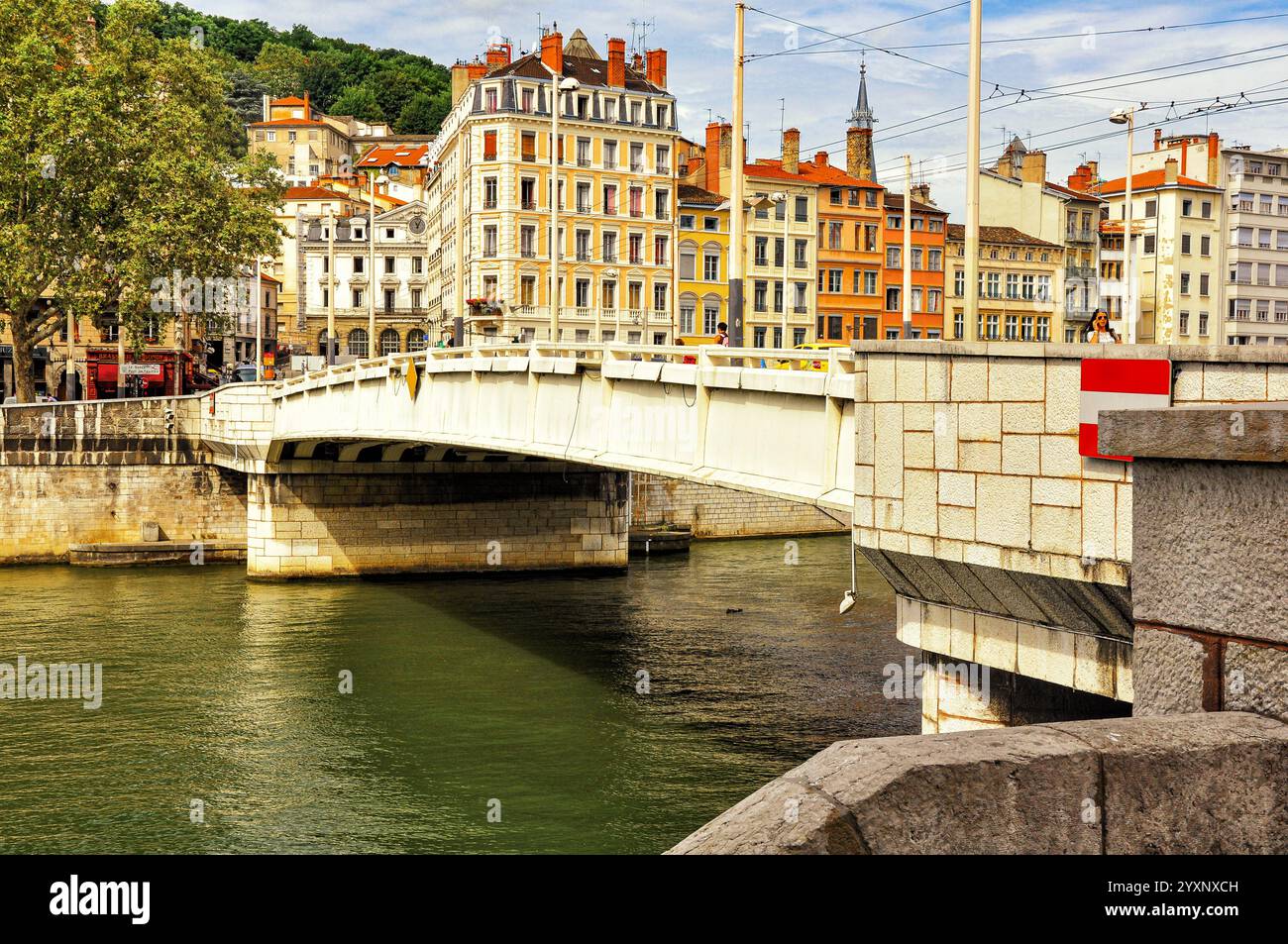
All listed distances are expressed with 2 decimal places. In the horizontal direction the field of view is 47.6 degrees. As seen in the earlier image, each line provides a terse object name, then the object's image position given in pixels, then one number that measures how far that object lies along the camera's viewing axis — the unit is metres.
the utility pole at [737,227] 20.16
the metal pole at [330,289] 45.46
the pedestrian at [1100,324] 17.75
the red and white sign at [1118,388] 10.51
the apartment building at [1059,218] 72.44
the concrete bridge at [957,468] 4.70
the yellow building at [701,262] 73.38
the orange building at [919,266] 79.31
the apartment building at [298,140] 129.38
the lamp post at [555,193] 26.38
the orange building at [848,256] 77.38
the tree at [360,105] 152.12
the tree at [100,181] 46.91
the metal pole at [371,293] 41.06
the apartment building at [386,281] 95.00
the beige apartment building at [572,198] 67.31
